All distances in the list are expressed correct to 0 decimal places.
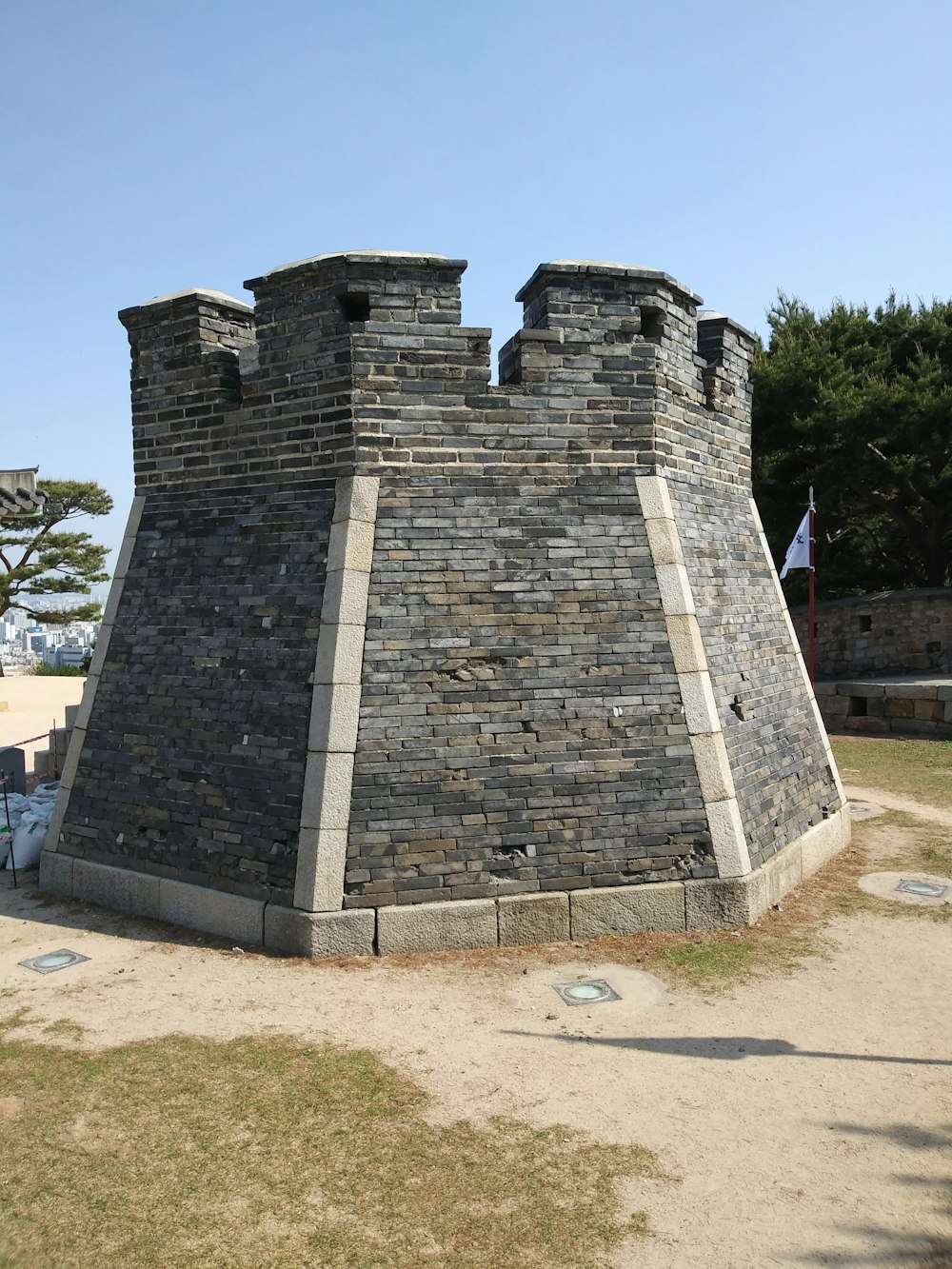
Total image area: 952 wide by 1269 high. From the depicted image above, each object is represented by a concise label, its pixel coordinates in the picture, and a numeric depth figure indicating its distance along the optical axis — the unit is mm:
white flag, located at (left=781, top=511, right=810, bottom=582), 16500
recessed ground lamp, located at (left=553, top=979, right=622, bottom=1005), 5781
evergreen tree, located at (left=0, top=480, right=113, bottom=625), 30547
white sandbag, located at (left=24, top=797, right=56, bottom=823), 8905
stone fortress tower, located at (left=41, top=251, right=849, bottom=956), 6520
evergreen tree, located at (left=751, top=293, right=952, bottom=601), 19625
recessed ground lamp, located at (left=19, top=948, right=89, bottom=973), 6367
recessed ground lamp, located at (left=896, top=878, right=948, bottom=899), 7887
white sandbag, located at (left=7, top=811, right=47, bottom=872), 8531
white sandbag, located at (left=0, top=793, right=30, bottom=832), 9227
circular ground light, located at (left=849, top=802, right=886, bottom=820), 10539
